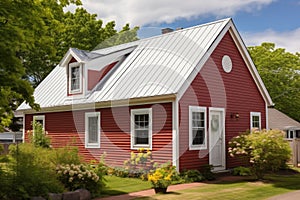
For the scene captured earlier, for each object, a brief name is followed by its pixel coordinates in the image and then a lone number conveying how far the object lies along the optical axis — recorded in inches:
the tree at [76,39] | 1348.4
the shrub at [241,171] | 601.9
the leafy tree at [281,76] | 1777.8
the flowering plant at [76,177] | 416.5
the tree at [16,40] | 301.6
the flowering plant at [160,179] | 446.6
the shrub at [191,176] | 551.2
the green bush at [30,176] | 364.5
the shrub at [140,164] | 590.5
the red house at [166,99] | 582.2
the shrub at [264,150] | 532.1
